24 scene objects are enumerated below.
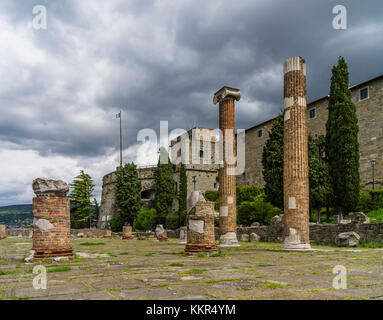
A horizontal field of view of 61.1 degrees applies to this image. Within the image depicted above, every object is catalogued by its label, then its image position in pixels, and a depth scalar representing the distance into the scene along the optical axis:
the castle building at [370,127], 24.33
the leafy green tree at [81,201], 44.04
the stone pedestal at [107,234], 27.66
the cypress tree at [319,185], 19.67
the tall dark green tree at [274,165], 21.44
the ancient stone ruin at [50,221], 7.33
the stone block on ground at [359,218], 11.64
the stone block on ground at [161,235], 18.64
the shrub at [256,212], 19.42
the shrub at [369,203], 20.11
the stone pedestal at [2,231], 24.88
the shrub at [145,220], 36.25
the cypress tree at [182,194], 31.87
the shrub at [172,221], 32.75
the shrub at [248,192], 29.93
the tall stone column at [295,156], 10.41
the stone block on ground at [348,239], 10.73
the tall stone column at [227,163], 13.48
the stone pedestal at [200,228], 8.49
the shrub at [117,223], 39.78
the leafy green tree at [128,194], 39.53
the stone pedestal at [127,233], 23.32
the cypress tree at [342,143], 19.36
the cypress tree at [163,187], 37.72
